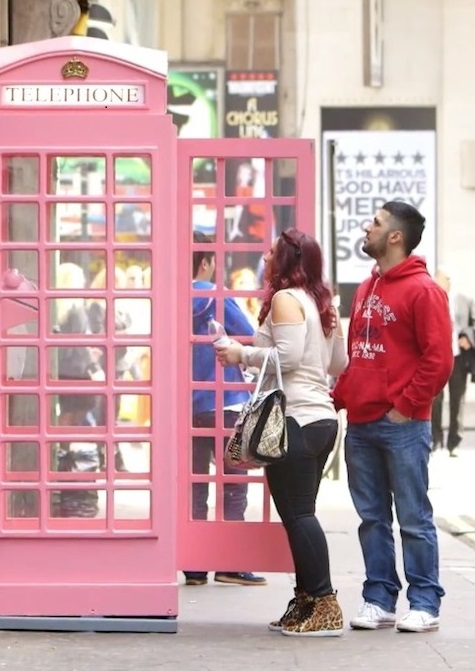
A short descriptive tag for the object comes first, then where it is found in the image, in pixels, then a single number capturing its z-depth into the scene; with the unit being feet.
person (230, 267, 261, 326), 50.41
